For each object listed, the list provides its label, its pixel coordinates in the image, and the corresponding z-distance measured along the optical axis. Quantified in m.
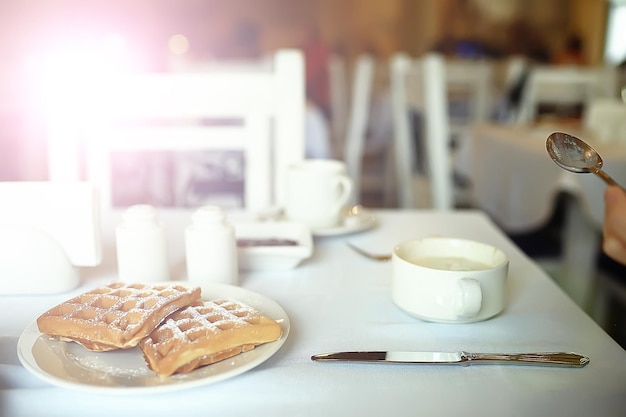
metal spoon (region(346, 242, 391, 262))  0.65
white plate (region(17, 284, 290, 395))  0.37
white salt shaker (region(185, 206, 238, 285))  0.55
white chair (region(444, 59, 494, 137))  2.45
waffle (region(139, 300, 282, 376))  0.38
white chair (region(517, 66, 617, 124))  2.45
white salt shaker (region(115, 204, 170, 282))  0.54
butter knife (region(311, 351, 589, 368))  0.42
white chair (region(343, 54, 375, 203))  2.37
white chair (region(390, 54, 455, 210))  1.53
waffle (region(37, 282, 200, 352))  0.41
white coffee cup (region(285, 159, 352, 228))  0.74
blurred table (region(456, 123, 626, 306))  1.37
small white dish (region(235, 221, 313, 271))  0.60
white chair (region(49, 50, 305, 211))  0.97
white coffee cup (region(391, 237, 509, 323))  0.47
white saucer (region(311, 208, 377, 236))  0.73
